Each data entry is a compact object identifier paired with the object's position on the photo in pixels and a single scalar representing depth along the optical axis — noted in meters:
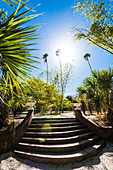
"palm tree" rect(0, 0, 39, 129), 1.37
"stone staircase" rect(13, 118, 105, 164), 2.44
